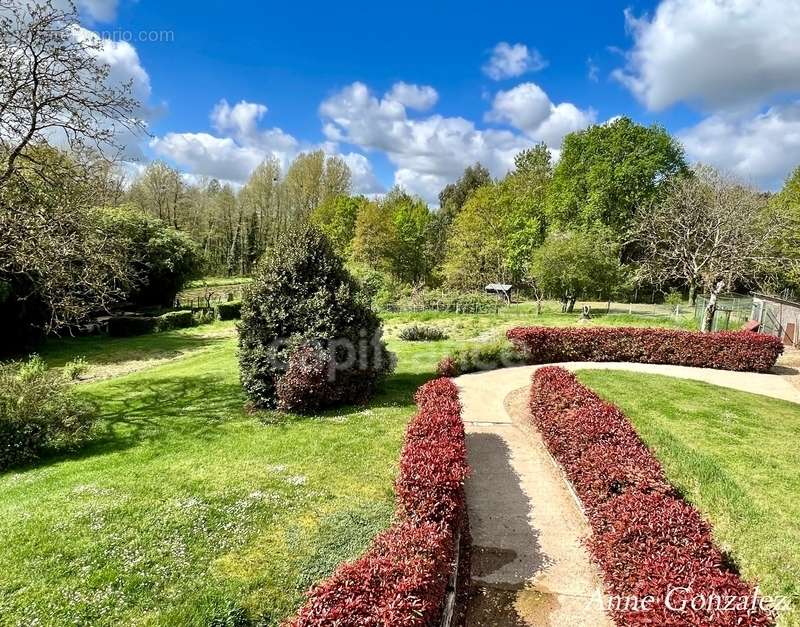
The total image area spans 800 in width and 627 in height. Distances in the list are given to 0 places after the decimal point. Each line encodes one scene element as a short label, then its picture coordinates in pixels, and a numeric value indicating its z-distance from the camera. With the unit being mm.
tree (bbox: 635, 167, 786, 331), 19094
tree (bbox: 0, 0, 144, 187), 9492
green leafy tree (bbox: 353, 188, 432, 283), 43625
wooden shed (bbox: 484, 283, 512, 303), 34978
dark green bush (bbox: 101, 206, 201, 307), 27672
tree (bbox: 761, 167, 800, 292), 22328
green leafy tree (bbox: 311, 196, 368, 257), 49594
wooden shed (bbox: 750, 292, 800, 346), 17844
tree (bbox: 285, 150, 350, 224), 54188
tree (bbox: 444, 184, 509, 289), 39312
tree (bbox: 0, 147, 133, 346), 10258
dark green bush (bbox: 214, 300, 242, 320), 31611
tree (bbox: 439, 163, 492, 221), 59812
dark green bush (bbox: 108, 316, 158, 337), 24859
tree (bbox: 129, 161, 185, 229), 44688
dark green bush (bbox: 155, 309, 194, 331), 26364
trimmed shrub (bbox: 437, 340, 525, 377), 14055
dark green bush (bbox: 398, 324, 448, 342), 19359
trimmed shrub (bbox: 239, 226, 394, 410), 9977
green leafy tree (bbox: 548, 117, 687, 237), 35750
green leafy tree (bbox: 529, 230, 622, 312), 26578
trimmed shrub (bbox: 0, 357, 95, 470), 7938
